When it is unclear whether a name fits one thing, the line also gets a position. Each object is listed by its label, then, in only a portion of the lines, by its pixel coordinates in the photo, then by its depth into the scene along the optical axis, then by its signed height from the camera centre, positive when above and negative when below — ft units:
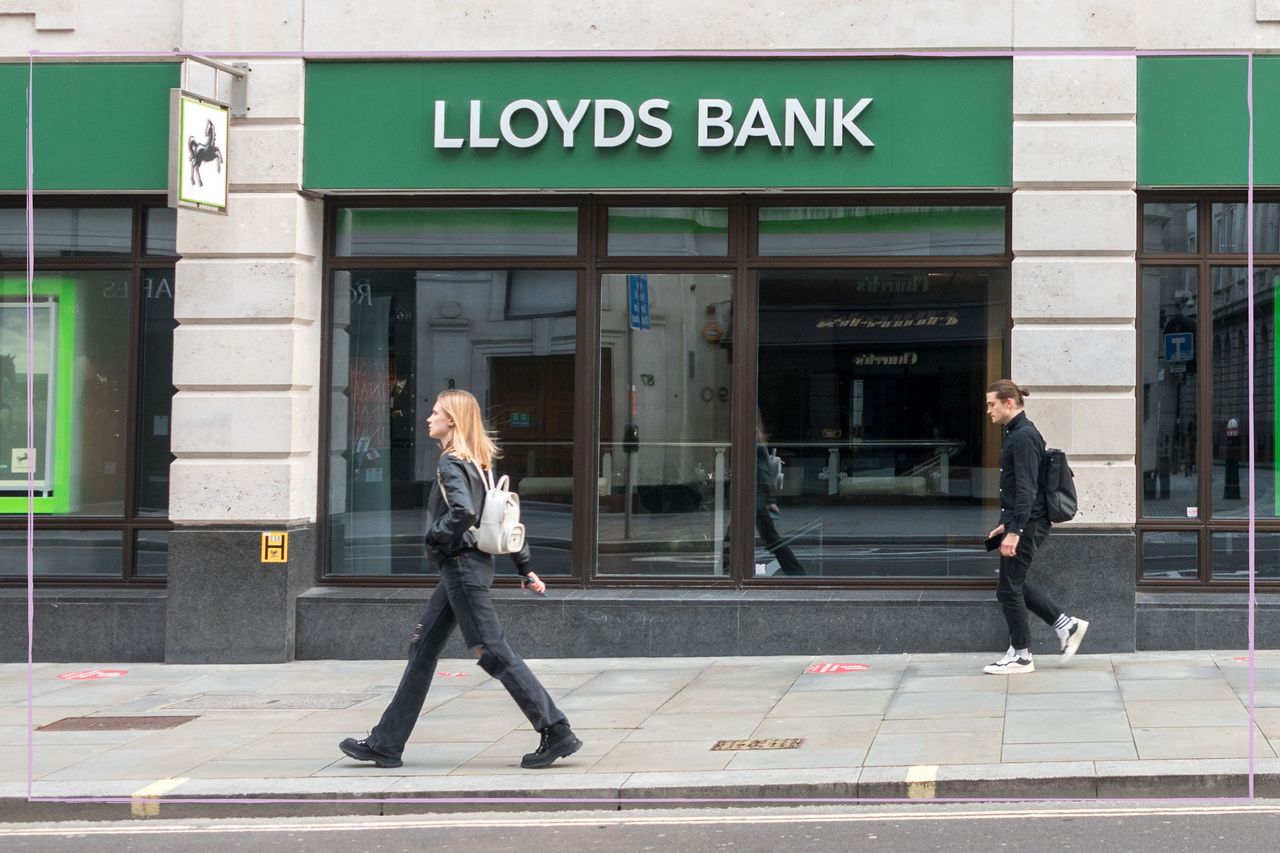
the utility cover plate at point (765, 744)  26.96 -5.46
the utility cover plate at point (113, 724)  30.63 -5.94
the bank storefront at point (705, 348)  36.60 +2.38
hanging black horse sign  35.81 +6.91
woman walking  25.21 -2.95
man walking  33.68 -1.83
